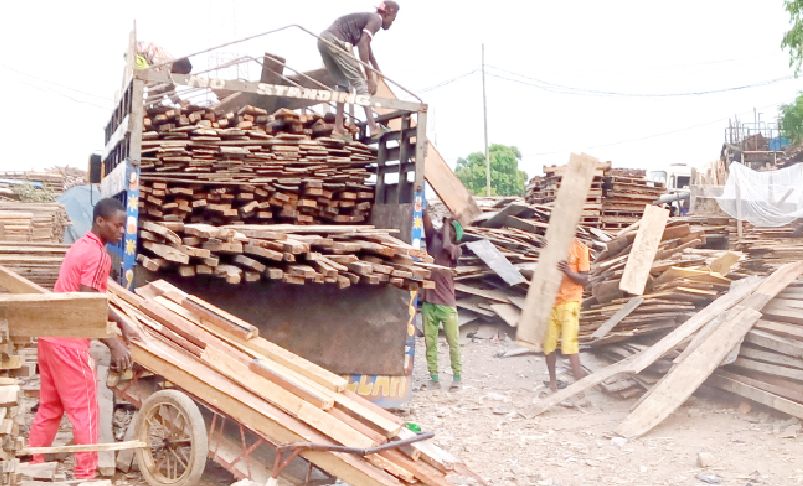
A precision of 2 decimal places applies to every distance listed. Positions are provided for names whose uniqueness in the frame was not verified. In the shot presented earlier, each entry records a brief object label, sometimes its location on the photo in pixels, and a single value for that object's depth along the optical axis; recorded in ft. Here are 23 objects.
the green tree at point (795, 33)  75.92
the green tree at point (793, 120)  109.60
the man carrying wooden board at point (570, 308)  27.73
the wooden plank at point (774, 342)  24.58
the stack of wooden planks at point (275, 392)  15.52
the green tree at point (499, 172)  157.28
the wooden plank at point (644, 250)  31.07
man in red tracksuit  16.14
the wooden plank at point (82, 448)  13.28
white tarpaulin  60.13
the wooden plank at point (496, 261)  40.52
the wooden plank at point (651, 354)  25.66
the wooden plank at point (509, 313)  38.63
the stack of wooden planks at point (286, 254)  21.97
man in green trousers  29.86
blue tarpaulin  40.60
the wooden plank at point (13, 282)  11.89
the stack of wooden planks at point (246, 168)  25.80
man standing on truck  27.12
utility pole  119.96
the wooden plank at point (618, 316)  31.32
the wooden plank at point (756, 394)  23.30
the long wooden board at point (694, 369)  23.46
